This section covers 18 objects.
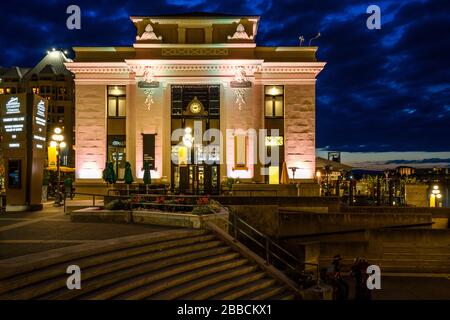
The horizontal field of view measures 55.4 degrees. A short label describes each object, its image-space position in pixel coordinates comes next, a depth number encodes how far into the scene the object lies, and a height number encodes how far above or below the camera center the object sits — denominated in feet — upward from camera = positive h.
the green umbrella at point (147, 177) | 79.87 +0.07
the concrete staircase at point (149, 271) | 26.02 -6.66
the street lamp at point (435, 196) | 114.11 -4.97
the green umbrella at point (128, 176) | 76.74 +0.24
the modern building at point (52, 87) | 289.94 +61.78
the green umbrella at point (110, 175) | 75.51 +0.41
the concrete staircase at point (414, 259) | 57.21 -10.90
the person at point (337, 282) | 36.68 -9.06
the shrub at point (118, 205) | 54.03 -3.50
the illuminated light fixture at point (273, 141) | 103.24 +8.82
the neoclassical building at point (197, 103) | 100.63 +17.74
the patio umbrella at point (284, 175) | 88.33 +0.54
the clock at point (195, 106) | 102.12 +17.04
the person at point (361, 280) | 37.82 -9.23
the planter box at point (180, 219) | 43.42 -4.46
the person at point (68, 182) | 77.24 -0.87
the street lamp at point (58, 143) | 76.95 +6.49
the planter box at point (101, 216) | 51.24 -4.65
